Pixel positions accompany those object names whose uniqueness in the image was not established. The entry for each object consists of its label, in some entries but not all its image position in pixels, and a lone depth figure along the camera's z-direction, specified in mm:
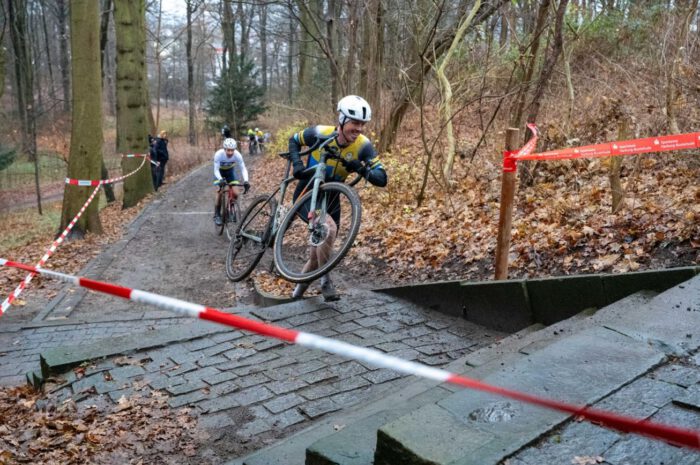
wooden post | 5359
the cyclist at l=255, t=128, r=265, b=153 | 38706
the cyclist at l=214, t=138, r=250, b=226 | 11666
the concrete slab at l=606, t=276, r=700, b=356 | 3312
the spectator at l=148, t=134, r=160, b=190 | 20719
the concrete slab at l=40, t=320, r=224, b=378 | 4723
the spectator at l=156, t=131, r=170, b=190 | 20938
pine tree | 37250
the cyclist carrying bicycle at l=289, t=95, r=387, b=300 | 5945
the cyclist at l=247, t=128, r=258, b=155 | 37619
